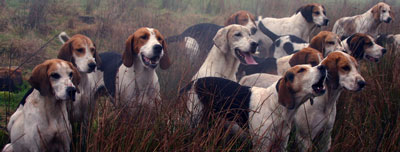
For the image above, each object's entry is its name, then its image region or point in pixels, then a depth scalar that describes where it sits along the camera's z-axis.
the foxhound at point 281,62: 5.20
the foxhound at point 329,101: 3.93
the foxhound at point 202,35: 7.73
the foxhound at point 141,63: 4.77
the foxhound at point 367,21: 8.41
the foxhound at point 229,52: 5.71
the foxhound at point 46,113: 3.64
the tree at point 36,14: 9.78
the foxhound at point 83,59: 4.40
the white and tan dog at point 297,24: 8.24
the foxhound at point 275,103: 3.69
